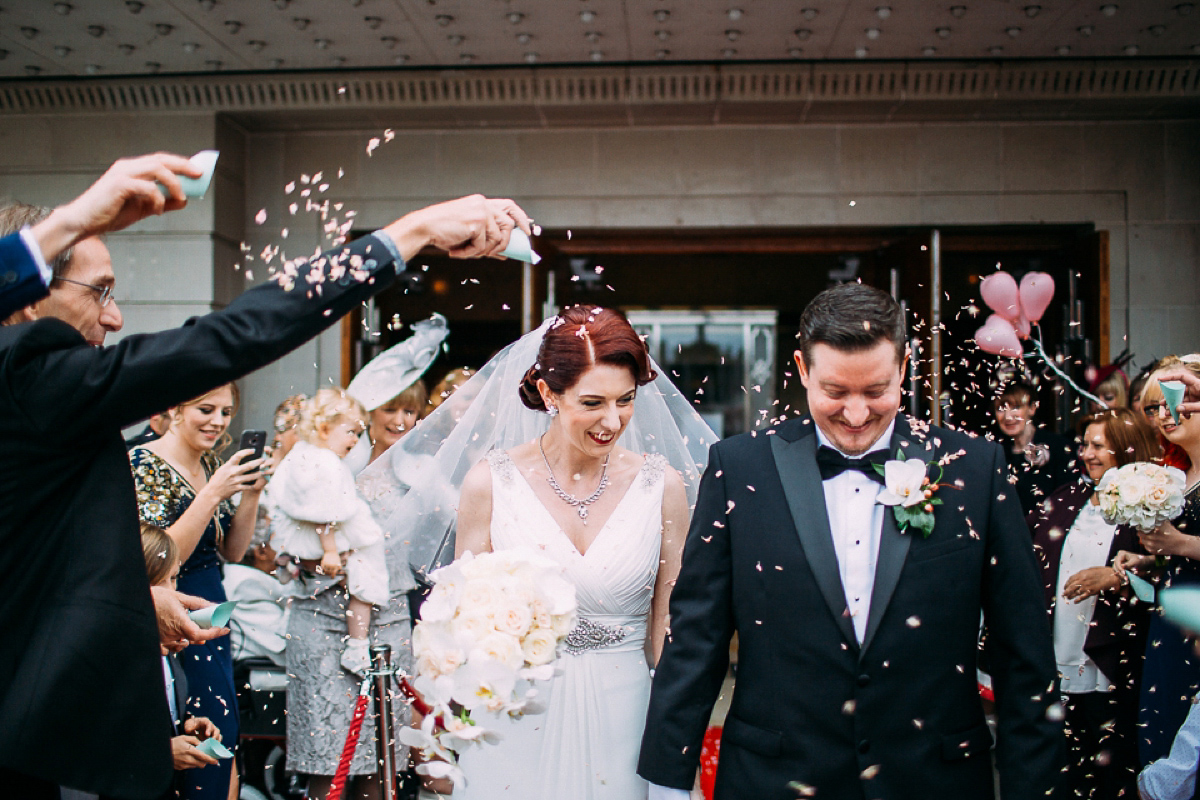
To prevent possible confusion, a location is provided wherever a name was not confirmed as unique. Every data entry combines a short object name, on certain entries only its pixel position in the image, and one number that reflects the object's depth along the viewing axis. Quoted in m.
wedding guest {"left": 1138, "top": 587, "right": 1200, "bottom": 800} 2.27
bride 2.14
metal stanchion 1.99
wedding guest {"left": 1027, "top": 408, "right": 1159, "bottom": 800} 2.92
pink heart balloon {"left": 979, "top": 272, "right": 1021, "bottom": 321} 4.53
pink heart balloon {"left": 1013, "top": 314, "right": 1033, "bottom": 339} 4.47
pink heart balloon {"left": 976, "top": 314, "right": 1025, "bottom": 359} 4.28
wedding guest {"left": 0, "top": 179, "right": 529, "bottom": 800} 1.26
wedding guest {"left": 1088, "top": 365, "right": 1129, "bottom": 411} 4.25
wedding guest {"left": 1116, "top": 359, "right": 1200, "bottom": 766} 2.54
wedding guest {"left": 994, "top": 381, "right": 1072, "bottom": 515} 4.27
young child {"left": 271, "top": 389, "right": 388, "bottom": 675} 3.20
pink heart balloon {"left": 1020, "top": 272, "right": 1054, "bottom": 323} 4.56
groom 1.61
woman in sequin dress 2.76
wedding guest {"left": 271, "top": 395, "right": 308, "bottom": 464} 3.72
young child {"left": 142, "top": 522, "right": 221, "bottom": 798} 2.29
